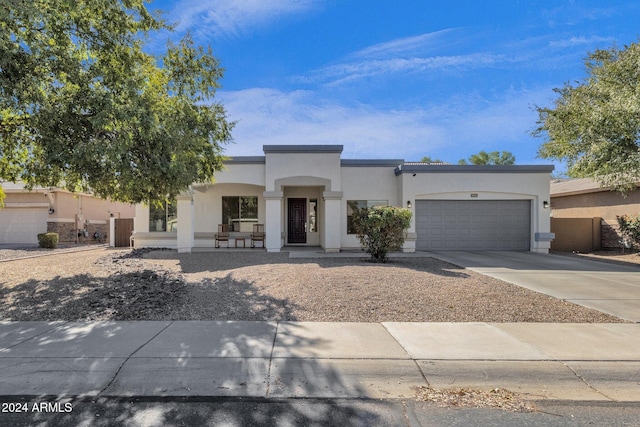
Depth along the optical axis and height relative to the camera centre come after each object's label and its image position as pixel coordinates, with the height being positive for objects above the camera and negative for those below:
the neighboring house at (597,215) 17.14 +0.33
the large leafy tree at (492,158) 46.06 +8.45
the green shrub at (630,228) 15.54 -0.31
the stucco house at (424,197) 15.34 +1.08
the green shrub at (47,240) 18.11 -1.06
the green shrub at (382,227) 11.21 -0.21
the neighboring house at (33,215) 21.05 +0.25
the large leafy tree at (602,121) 11.66 +3.50
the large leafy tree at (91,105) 6.40 +2.25
